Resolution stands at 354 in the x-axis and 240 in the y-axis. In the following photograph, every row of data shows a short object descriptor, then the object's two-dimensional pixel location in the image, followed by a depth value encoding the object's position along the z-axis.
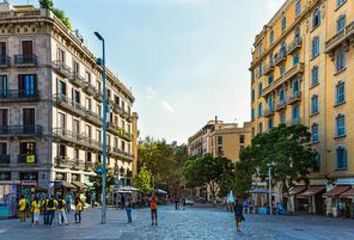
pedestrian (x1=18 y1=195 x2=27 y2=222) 32.84
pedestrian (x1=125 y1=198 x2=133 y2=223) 31.30
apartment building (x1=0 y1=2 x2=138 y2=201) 51.47
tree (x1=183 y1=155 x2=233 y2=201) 93.06
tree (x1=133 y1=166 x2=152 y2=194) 88.81
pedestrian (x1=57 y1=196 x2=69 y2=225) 29.45
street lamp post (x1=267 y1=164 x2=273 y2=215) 48.65
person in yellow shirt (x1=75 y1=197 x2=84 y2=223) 31.19
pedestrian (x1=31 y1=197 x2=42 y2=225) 28.99
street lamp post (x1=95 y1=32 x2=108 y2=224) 29.53
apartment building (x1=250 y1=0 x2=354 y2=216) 43.72
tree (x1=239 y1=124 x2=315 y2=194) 47.34
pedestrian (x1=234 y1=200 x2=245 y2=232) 26.27
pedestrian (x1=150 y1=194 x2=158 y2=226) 30.02
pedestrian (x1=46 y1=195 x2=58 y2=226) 29.30
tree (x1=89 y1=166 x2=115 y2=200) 60.62
